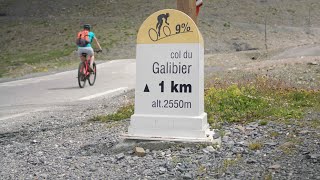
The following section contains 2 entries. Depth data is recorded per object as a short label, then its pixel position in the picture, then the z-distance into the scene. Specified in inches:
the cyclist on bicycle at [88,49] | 656.4
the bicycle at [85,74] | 641.4
